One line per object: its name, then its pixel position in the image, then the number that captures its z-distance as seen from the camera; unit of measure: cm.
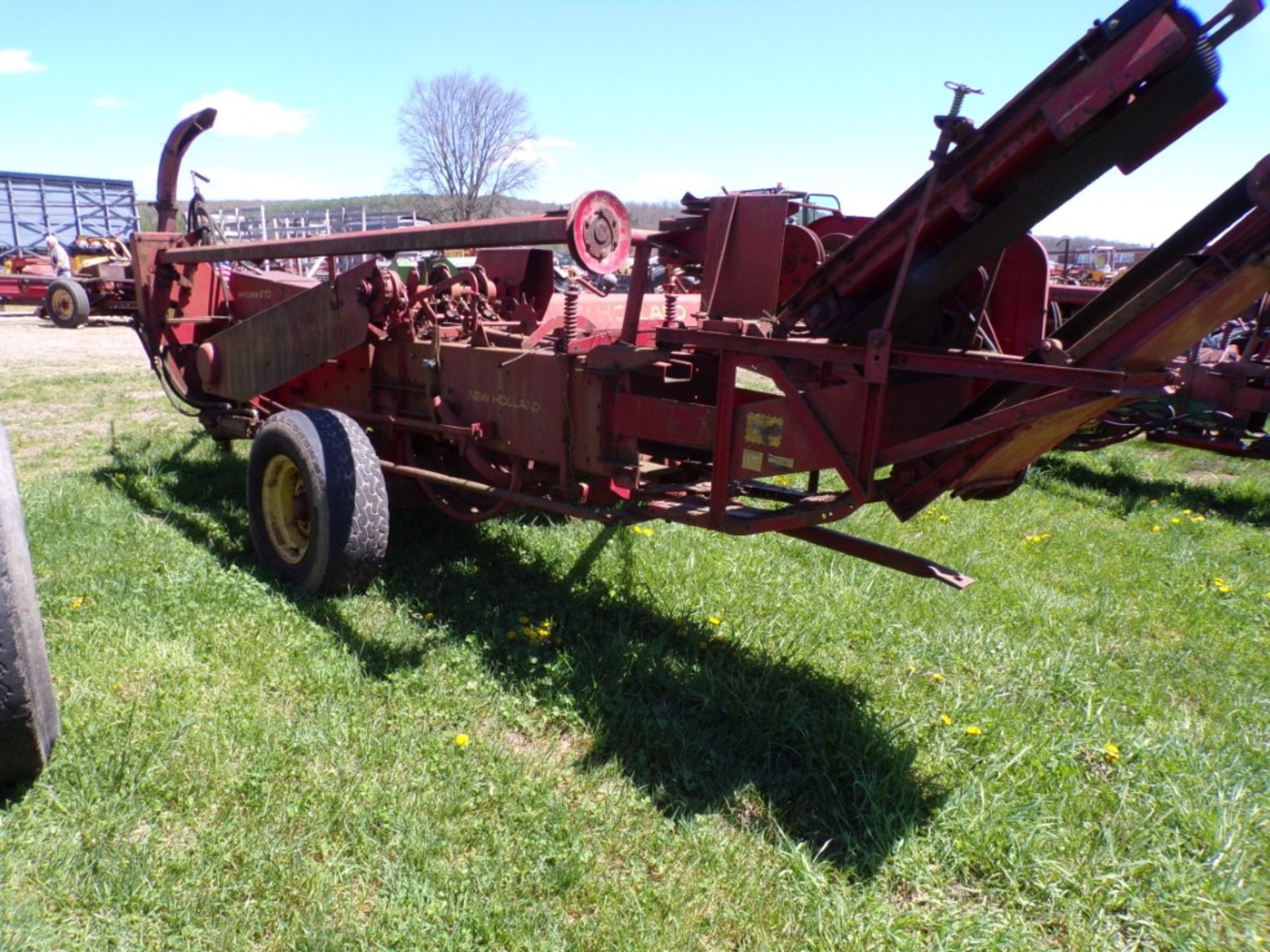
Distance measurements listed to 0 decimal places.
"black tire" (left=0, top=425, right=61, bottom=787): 262
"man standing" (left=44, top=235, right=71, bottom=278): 2059
